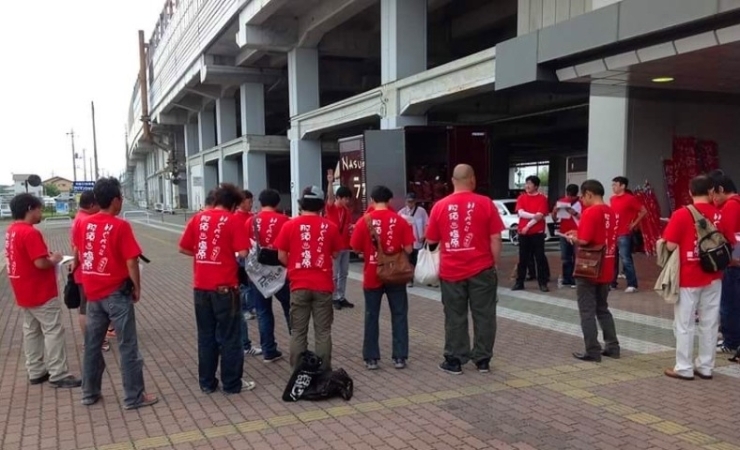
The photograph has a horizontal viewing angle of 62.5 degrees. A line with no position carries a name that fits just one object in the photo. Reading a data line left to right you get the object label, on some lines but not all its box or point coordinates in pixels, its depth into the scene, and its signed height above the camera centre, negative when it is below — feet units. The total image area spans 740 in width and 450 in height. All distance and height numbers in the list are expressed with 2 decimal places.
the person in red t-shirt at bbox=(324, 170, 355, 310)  29.14 -3.85
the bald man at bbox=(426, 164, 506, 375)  18.29 -2.69
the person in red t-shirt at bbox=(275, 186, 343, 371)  17.35 -2.73
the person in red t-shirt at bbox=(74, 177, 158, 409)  15.76 -2.72
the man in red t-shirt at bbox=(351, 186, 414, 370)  18.94 -3.05
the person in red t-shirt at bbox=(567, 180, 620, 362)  19.52 -3.38
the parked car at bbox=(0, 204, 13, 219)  151.55 -7.30
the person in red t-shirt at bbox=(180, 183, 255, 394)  16.70 -2.89
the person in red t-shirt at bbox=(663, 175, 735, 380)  17.44 -3.45
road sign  115.14 -0.62
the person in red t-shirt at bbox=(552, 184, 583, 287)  32.55 -2.65
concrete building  29.04 +6.82
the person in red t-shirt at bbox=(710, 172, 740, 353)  19.07 -3.54
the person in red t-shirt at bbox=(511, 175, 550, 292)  32.48 -2.94
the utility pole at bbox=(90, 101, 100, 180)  190.60 +10.82
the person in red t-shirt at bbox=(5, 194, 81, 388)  17.34 -3.11
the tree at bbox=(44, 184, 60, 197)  307.66 -3.62
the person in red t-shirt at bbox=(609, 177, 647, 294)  29.99 -1.86
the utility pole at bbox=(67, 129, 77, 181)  235.75 +7.68
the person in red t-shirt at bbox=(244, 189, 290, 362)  19.98 -1.88
